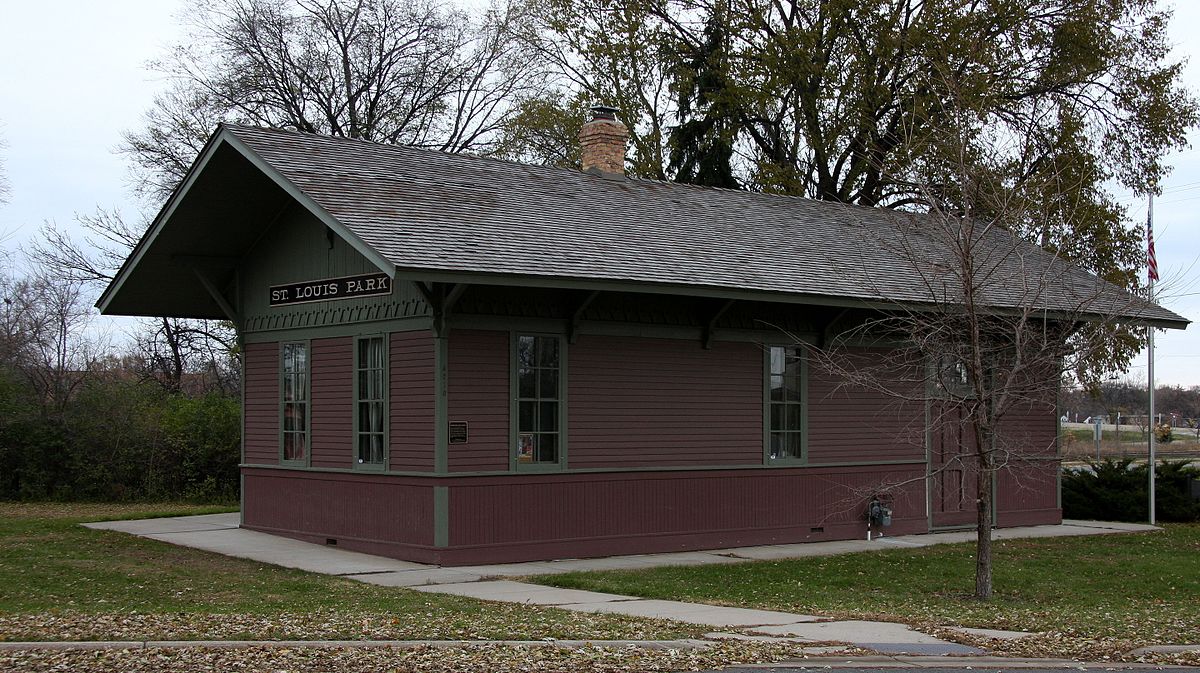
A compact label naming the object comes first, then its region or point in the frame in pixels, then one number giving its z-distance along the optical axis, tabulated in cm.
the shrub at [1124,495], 2414
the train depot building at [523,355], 1575
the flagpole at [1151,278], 2273
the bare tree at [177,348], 3659
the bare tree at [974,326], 1362
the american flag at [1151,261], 2281
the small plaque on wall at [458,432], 1563
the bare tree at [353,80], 3722
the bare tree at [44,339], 2950
